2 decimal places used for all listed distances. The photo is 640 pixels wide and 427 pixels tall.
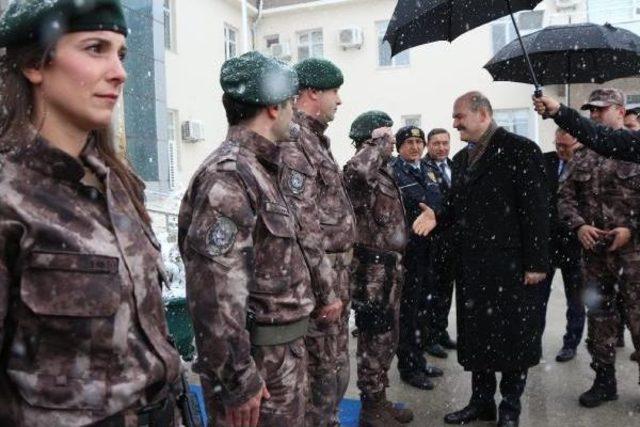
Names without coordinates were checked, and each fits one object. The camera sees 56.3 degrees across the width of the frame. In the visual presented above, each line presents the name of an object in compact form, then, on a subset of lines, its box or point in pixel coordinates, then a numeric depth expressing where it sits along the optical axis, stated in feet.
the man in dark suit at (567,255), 18.04
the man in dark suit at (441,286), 18.84
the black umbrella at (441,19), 13.48
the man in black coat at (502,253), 12.69
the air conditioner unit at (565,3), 47.24
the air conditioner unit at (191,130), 45.27
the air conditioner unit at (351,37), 54.95
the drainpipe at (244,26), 48.19
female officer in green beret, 4.42
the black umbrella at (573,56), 16.19
